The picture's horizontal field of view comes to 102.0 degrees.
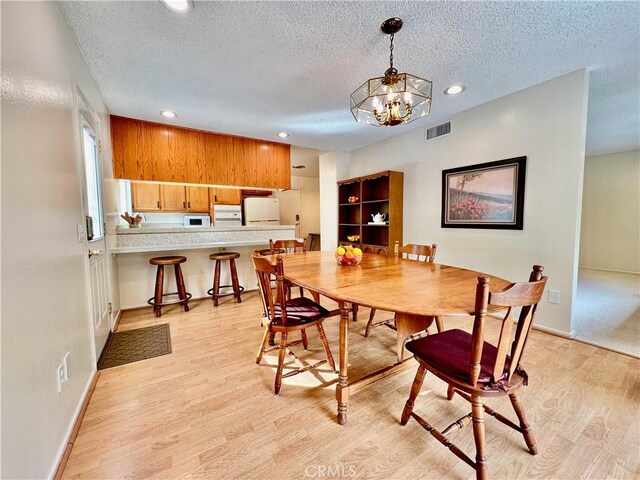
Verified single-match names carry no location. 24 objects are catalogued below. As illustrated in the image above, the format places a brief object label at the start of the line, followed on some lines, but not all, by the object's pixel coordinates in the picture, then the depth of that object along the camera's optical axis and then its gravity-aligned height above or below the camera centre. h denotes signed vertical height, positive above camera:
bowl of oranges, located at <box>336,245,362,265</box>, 2.06 -0.29
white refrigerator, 6.14 +0.23
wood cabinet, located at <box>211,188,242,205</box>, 5.50 +0.53
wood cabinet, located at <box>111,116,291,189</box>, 3.30 +0.92
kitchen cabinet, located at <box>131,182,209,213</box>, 4.77 +0.45
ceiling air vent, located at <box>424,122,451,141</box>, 3.36 +1.19
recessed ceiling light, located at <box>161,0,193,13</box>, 1.53 +1.29
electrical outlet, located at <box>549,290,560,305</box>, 2.50 -0.76
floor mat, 2.13 -1.12
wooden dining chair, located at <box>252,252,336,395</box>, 1.62 -0.67
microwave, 5.29 +0.02
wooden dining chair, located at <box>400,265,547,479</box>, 0.99 -0.66
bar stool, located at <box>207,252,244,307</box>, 3.38 -0.77
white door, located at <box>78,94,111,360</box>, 1.93 -0.06
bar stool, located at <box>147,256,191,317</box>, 3.03 -0.76
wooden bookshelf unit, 3.99 +0.21
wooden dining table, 1.15 -0.37
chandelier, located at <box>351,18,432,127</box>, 1.64 +0.85
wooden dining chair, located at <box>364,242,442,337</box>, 2.31 -0.31
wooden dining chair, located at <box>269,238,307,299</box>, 2.87 -0.28
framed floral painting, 2.72 +0.28
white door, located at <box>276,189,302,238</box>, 7.36 +0.36
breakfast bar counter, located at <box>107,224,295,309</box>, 3.13 -0.40
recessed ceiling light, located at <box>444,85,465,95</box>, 2.60 +1.33
